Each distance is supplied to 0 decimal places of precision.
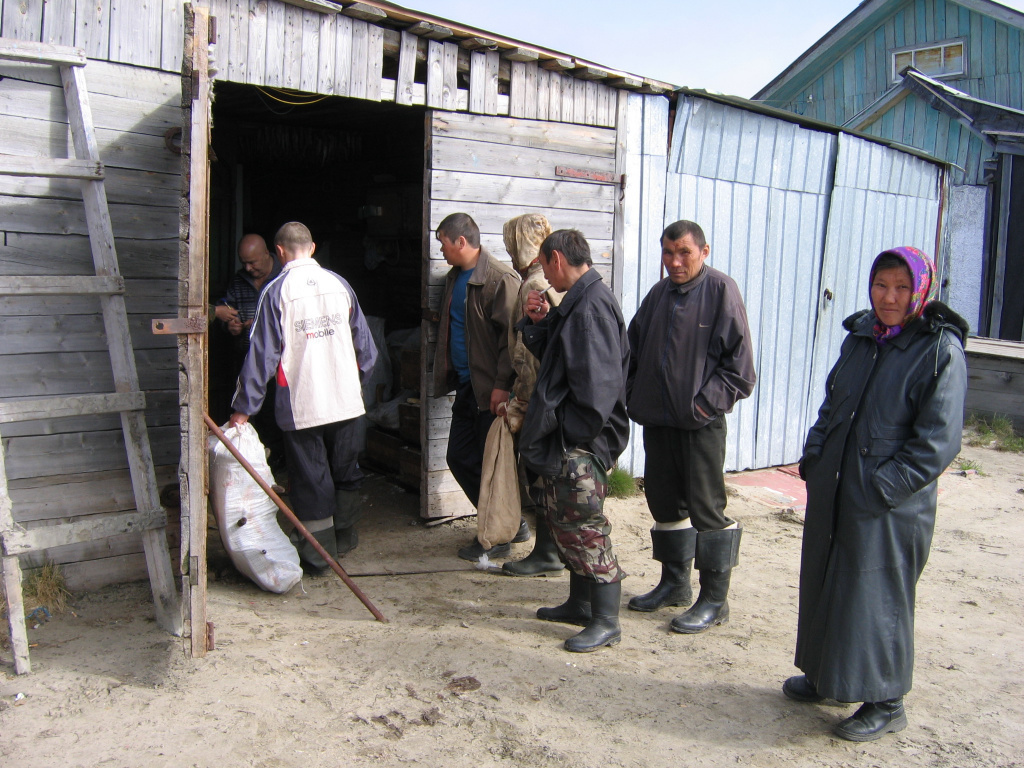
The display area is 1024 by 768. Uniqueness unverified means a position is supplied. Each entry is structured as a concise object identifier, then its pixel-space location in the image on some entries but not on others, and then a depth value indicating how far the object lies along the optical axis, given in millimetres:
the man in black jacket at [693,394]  3865
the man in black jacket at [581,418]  3529
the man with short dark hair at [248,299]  5688
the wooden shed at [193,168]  3373
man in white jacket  4238
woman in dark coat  2869
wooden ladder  3623
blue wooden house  11445
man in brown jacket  4660
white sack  4074
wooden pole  3729
